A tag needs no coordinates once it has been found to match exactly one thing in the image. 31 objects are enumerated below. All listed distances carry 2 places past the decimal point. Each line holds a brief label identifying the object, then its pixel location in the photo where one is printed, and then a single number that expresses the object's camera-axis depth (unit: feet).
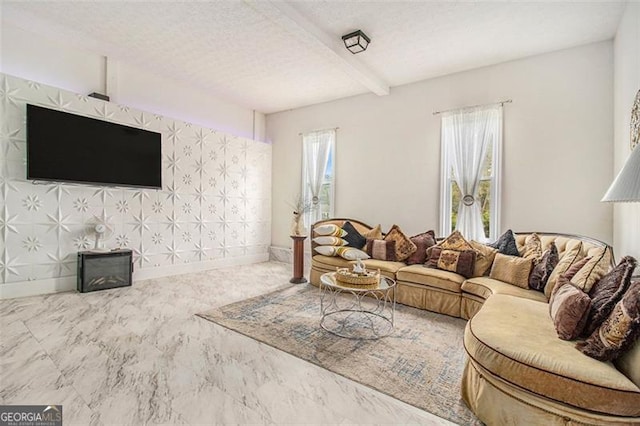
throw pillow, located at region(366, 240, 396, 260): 13.47
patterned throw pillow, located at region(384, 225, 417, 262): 13.26
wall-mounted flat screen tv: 11.60
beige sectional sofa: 4.25
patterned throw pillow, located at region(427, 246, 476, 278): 11.10
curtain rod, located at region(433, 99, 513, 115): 12.96
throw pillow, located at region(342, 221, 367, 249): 14.86
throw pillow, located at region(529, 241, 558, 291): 9.34
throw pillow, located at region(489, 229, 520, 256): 10.94
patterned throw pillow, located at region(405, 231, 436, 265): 13.03
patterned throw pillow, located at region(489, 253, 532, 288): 9.71
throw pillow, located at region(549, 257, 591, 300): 7.50
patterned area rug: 6.26
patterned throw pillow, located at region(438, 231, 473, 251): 11.64
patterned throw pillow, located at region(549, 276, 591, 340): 5.45
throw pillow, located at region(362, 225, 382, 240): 14.80
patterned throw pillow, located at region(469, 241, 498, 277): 11.02
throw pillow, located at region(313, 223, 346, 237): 15.10
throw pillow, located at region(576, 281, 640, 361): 4.44
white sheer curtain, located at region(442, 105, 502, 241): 13.35
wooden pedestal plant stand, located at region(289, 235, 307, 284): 15.39
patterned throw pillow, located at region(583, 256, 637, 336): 5.23
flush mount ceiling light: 11.19
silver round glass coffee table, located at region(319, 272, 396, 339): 9.09
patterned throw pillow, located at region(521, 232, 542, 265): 10.09
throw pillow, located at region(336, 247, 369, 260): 13.58
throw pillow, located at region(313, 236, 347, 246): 14.69
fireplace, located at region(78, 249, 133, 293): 12.57
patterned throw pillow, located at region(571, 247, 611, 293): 6.35
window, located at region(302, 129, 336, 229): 18.49
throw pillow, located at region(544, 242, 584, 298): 8.39
